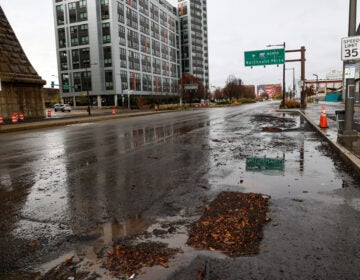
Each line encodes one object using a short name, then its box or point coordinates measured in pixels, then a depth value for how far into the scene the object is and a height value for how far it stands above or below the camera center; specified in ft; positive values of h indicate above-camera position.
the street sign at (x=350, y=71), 36.91 +3.08
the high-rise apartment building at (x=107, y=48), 271.08 +51.53
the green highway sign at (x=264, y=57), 132.46 +18.04
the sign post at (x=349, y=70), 35.99 +3.16
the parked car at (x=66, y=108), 207.20 -1.76
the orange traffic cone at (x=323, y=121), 53.35 -3.89
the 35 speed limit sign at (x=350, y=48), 35.83 +5.56
